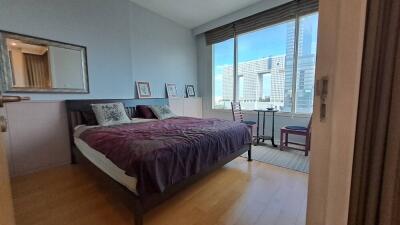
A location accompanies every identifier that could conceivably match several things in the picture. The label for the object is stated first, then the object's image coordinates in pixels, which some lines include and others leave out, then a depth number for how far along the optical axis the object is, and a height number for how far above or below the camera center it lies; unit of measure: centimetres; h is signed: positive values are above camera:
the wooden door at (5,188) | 48 -26
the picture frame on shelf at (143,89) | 363 +14
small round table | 350 -81
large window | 336 +60
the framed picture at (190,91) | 475 +11
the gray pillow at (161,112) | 333 -32
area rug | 252 -101
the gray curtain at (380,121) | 52 -8
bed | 130 -52
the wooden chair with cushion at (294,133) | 288 -66
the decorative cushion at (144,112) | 333 -32
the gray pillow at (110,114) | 258 -27
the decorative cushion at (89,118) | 264 -34
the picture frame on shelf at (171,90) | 421 +12
